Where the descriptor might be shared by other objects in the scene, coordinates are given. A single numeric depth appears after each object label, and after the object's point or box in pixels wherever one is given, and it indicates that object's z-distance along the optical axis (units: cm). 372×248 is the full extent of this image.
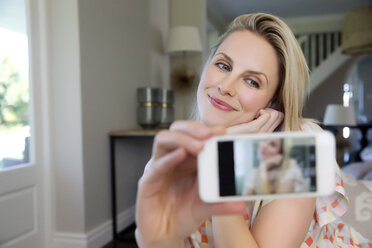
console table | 251
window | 193
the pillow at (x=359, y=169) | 206
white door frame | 215
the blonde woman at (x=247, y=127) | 51
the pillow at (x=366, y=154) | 353
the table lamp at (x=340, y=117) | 385
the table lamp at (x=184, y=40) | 315
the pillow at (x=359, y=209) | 118
